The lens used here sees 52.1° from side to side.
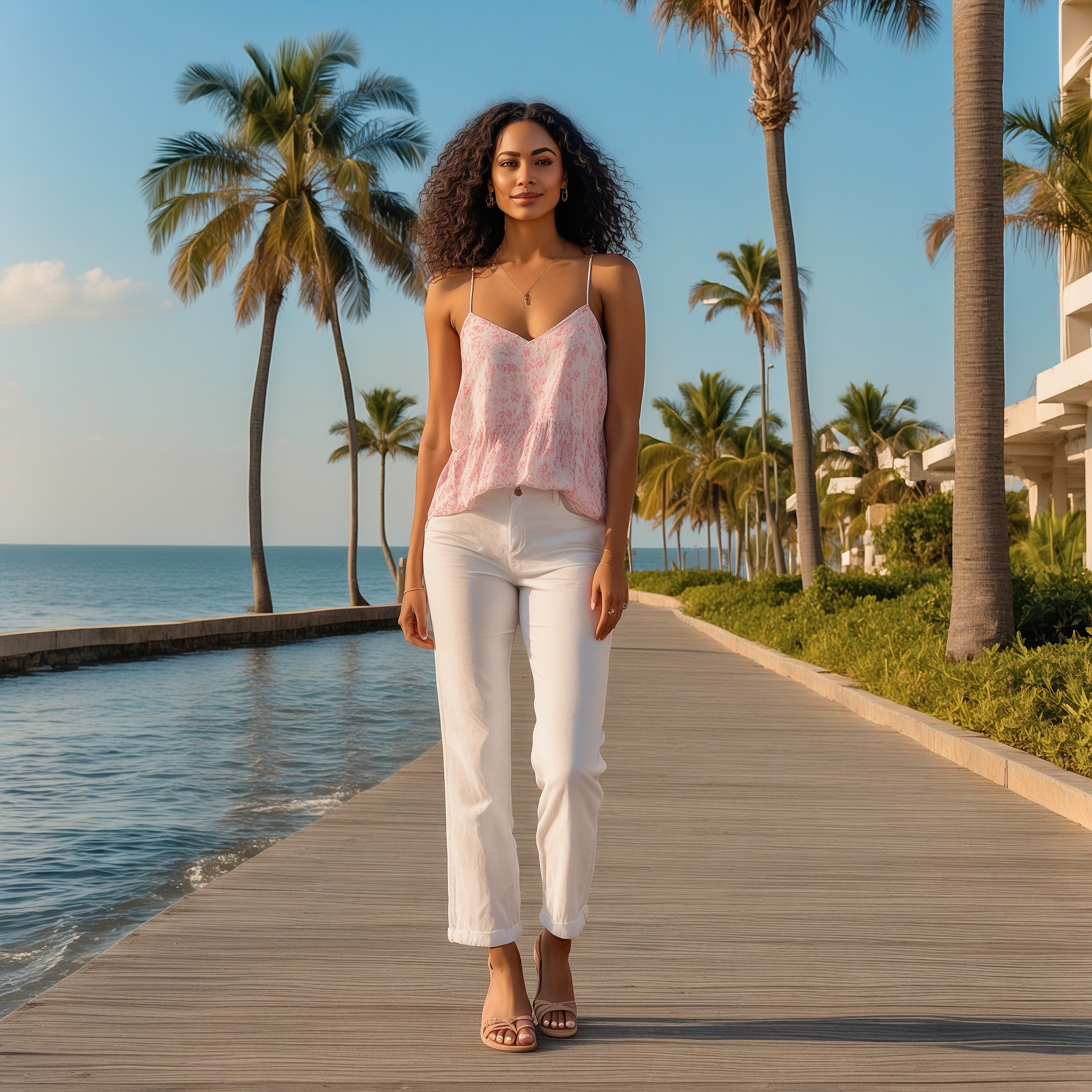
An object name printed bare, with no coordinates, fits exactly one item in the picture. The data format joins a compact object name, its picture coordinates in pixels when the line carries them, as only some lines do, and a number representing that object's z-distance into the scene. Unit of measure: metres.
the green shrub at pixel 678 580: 39.12
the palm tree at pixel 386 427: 48.62
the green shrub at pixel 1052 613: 9.31
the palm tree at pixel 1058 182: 15.42
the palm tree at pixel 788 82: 15.91
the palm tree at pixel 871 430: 47.09
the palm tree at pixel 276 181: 25.48
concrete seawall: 15.96
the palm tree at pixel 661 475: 43.94
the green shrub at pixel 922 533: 21.50
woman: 2.47
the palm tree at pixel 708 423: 48.28
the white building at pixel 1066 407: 16.84
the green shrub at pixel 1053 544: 15.61
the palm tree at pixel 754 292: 37.44
